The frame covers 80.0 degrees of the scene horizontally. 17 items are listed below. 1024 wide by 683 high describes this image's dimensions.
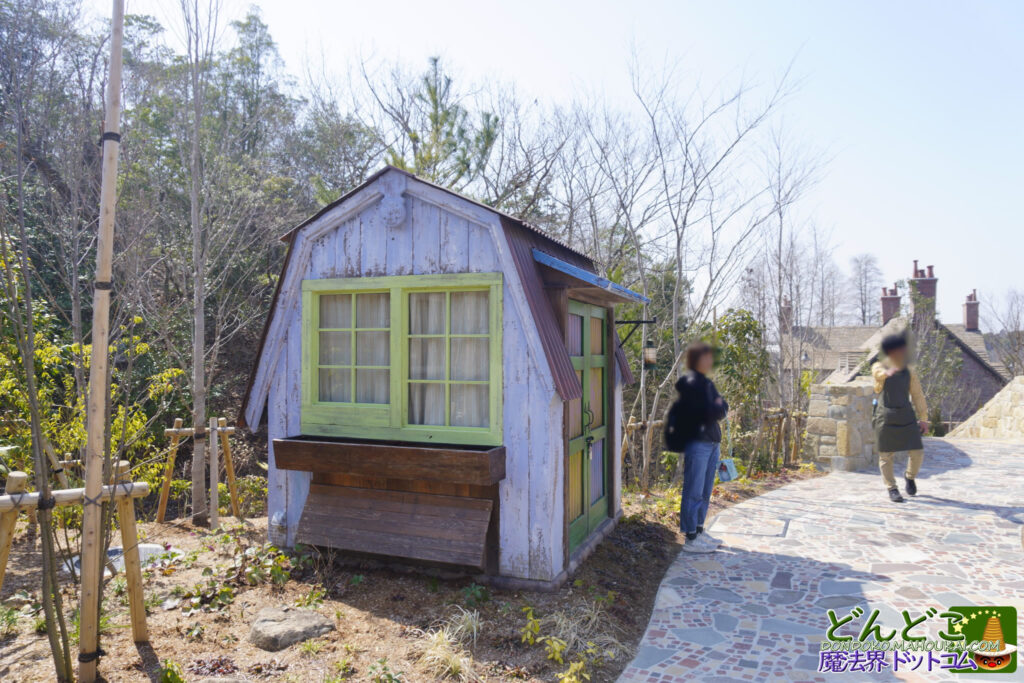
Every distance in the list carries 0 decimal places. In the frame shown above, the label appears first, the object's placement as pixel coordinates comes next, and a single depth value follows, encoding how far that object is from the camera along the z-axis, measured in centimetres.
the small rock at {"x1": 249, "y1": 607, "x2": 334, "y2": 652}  374
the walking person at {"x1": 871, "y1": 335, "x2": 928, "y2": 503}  570
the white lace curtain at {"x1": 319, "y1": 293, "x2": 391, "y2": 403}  494
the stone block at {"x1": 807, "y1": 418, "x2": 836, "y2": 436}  964
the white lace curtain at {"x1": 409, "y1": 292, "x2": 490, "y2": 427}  469
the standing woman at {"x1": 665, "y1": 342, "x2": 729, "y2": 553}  456
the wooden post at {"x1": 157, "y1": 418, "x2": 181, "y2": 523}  659
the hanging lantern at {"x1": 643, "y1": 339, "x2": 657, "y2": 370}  691
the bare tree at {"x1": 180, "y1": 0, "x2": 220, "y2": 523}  649
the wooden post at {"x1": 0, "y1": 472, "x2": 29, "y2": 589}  296
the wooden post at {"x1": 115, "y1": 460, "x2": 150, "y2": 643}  343
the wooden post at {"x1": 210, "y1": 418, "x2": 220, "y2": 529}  647
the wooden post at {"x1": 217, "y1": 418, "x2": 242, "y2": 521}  696
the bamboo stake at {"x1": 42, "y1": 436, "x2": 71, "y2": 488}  378
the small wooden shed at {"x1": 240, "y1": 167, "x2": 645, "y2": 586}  446
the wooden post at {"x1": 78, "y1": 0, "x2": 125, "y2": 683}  293
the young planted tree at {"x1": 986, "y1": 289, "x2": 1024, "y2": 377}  1969
